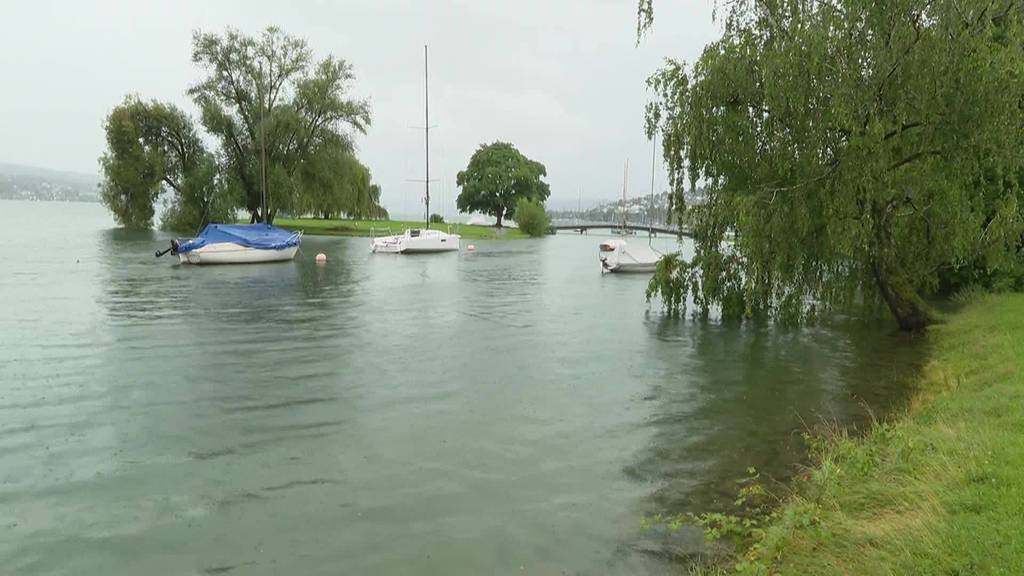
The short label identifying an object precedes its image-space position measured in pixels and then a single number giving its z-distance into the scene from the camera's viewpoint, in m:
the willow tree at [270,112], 57.78
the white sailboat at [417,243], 49.41
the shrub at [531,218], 83.25
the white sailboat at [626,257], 37.22
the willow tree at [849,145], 13.48
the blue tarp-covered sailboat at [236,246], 36.28
